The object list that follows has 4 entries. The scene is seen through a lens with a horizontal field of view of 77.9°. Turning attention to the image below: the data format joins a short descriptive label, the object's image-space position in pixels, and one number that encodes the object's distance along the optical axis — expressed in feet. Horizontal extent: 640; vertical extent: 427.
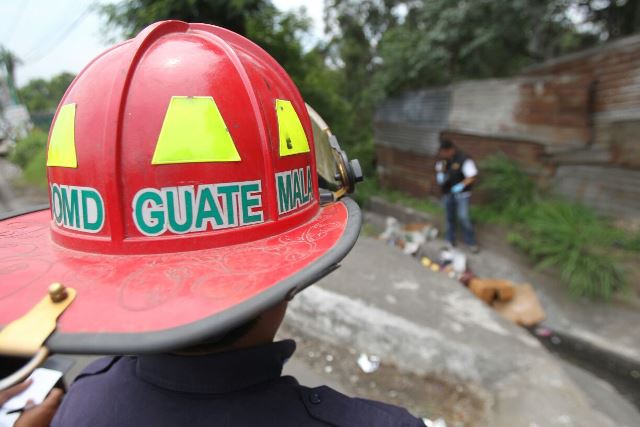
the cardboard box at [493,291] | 15.28
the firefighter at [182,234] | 2.56
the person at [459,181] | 19.54
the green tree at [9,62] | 73.10
